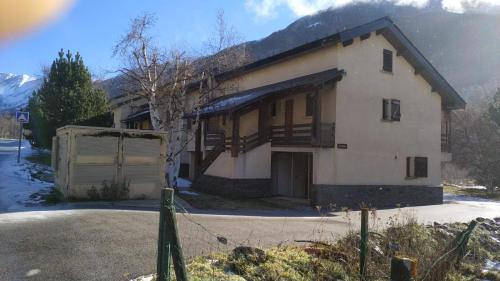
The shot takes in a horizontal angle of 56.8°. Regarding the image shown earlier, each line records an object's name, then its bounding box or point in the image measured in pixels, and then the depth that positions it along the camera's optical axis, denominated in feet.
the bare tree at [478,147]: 110.63
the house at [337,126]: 68.08
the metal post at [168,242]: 14.40
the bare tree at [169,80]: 64.80
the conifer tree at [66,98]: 100.17
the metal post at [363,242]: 21.52
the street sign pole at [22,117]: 71.72
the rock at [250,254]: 21.92
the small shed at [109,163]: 46.98
